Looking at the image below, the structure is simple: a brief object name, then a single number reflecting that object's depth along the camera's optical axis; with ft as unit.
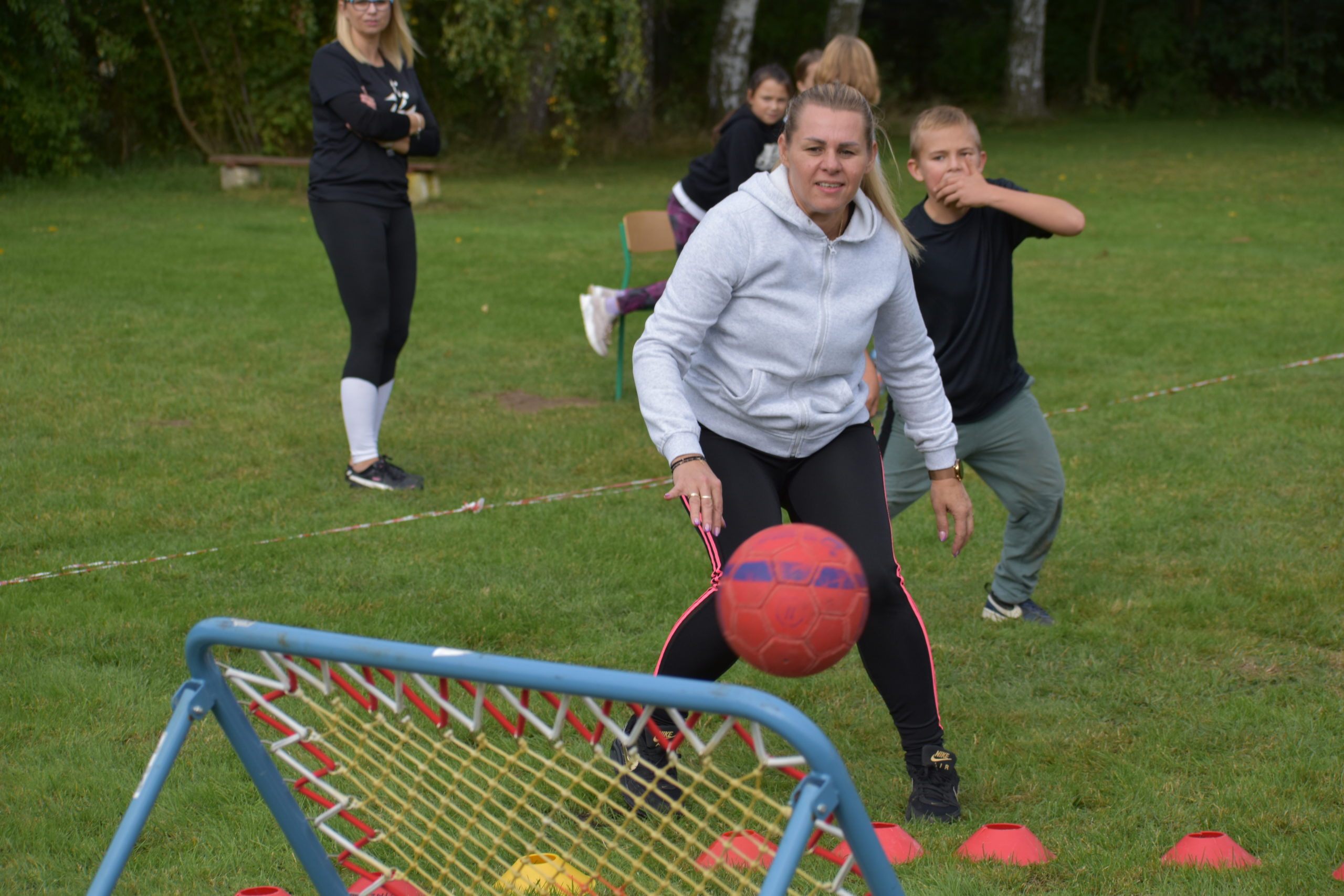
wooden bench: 57.55
